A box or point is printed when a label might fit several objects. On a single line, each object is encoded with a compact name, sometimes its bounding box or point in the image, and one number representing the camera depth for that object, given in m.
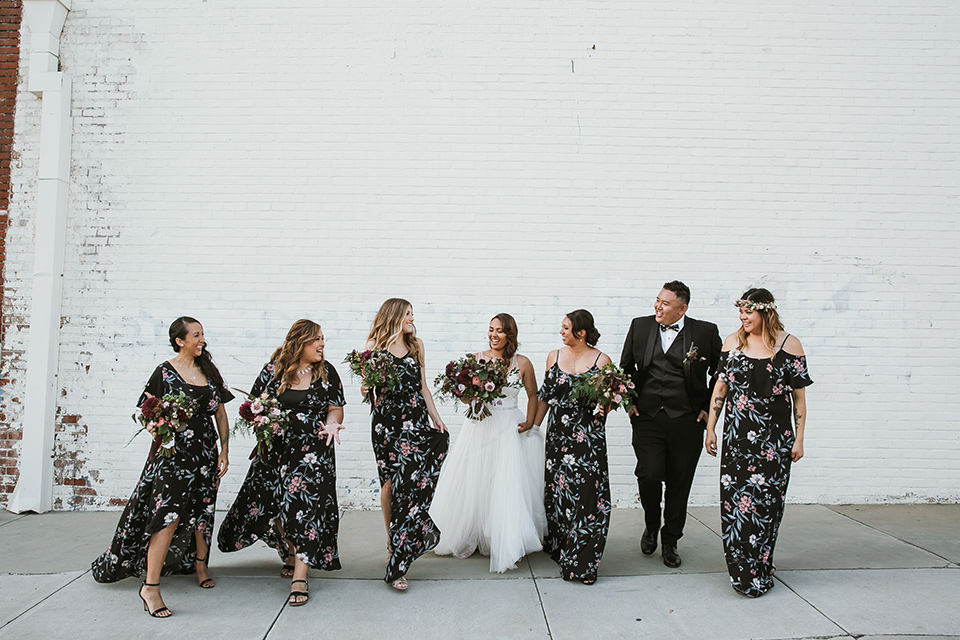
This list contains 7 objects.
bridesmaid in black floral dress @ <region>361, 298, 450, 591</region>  4.64
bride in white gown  4.98
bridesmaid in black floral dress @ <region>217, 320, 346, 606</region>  4.43
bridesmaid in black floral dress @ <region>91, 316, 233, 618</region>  4.28
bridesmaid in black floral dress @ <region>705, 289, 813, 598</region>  4.43
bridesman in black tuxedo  5.04
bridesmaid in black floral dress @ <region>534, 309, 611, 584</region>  4.68
